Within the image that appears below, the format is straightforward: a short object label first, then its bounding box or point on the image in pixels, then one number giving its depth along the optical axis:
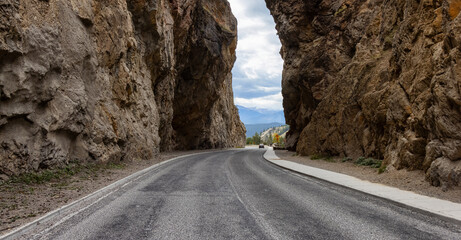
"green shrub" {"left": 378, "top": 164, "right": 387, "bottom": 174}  13.11
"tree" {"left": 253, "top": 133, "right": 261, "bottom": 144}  160.14
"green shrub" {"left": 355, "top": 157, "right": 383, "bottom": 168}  15.67
